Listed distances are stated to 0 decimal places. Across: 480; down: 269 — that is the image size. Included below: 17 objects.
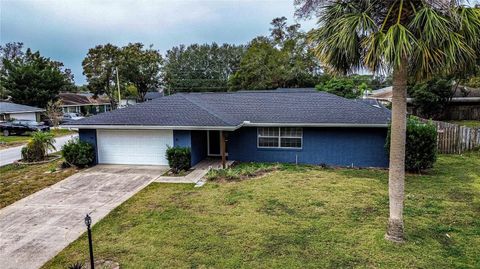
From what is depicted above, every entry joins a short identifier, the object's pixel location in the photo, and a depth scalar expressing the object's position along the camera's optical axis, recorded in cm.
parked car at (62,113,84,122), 3603
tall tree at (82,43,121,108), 4316
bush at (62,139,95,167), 1470
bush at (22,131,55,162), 1683
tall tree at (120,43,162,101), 4331
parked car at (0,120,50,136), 2864
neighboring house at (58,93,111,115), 4825
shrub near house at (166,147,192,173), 1392
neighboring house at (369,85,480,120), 3103
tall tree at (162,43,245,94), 6406
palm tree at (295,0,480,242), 606
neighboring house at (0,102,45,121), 3237
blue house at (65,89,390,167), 1444
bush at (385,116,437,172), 1278
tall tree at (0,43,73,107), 3647
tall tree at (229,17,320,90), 4325
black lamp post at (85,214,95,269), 559
